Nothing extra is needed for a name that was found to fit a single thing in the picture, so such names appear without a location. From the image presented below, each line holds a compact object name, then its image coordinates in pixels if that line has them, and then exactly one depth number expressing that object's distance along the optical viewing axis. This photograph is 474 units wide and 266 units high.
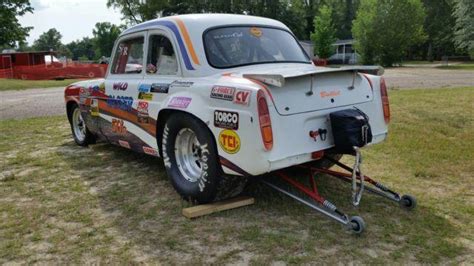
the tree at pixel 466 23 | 34.56
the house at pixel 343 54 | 56.25
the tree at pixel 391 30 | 41.22
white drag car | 3.78
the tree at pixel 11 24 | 36.53
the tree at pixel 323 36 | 49.59
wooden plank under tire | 4.15
